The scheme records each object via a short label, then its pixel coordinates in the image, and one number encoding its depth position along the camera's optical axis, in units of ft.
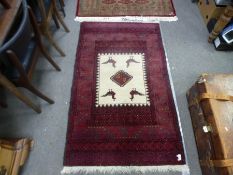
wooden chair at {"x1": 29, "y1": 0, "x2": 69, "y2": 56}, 4.56
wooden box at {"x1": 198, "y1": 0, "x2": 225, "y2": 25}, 5.87
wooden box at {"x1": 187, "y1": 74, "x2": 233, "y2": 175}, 3.54
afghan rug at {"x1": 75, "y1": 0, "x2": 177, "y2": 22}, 6.66
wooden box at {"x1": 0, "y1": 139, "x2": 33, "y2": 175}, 3.90
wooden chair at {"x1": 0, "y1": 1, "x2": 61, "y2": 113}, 3.20
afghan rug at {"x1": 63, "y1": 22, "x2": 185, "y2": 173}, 4.40
